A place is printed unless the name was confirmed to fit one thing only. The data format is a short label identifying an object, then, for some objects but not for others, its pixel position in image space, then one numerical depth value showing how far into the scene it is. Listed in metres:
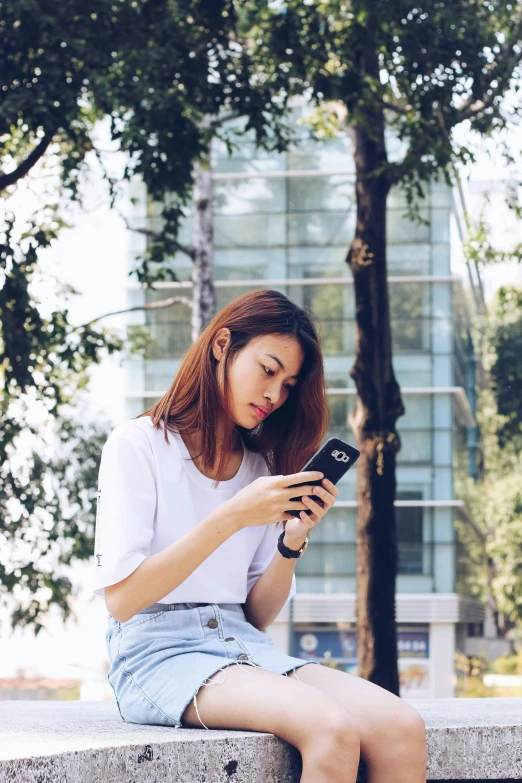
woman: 2.39
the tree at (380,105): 8.51
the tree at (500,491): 16.22
